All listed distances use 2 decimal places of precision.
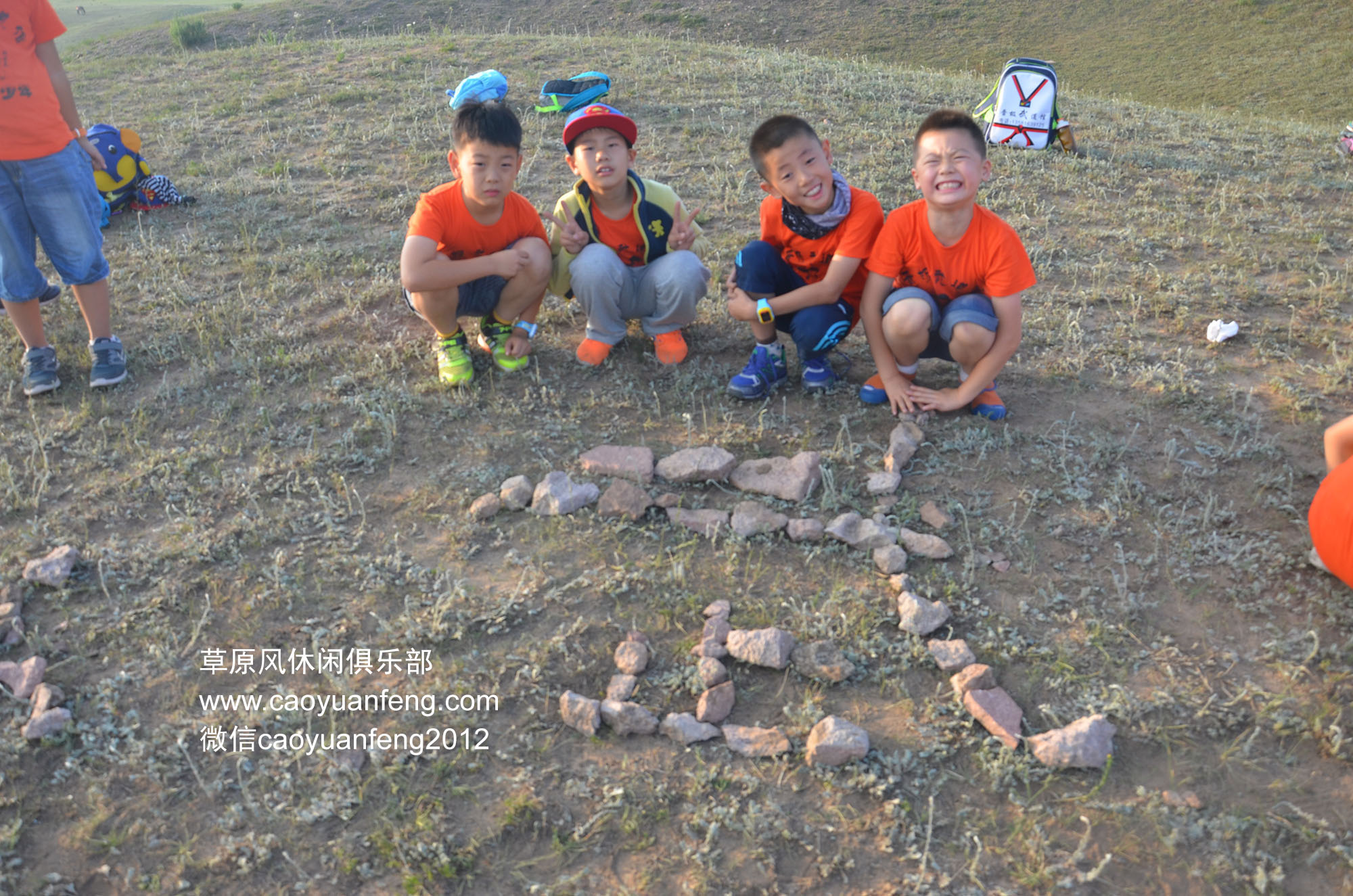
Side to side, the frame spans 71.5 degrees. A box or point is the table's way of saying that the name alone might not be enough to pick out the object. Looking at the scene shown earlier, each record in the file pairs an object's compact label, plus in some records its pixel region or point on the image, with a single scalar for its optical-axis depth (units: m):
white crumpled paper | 4.58
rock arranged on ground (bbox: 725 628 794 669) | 2.81
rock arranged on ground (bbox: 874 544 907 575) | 3.18
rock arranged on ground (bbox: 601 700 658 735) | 2.63
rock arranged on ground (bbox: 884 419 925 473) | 3.67
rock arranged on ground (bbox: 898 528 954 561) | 3.24
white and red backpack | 7.62
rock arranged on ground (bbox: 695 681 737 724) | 2.66
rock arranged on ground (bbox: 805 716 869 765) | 2.51
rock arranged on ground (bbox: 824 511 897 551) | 3.28
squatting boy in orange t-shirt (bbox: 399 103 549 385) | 3.99
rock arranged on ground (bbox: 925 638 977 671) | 2.80
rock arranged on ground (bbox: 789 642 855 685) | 2.78
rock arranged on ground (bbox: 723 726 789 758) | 2.55
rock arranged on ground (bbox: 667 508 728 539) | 3.36
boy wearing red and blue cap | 4.29
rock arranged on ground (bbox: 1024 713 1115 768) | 2.48
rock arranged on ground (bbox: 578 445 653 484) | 3.65
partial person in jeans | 4.00
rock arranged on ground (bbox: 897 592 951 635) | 2.93
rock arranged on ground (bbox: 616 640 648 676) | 2.81
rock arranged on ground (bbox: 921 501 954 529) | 3.39
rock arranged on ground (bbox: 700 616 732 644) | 2.91
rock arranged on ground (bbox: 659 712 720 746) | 2.60
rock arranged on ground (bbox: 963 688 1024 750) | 2.56
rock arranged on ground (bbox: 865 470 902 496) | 3.57
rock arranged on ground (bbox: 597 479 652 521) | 3.44
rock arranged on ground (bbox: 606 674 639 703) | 2.72
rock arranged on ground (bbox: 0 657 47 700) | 2.77
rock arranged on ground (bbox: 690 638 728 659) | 2.85
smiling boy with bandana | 3.82
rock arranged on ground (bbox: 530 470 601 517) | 3.47
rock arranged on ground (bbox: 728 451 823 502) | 3.56
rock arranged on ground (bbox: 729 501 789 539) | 3.35
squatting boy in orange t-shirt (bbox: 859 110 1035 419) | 3.65
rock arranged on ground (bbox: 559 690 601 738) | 2.63
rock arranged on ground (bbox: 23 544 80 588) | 3.18
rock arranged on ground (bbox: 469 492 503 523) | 3.47
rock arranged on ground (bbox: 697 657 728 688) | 2.76
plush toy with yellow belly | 6.50
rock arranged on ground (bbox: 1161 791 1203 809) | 2.37
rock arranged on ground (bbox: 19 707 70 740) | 2.62
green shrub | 13.81
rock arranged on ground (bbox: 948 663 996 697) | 2.69
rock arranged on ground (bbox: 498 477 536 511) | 3.52
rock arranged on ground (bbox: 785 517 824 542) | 3.32
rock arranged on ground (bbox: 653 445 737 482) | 3.62
